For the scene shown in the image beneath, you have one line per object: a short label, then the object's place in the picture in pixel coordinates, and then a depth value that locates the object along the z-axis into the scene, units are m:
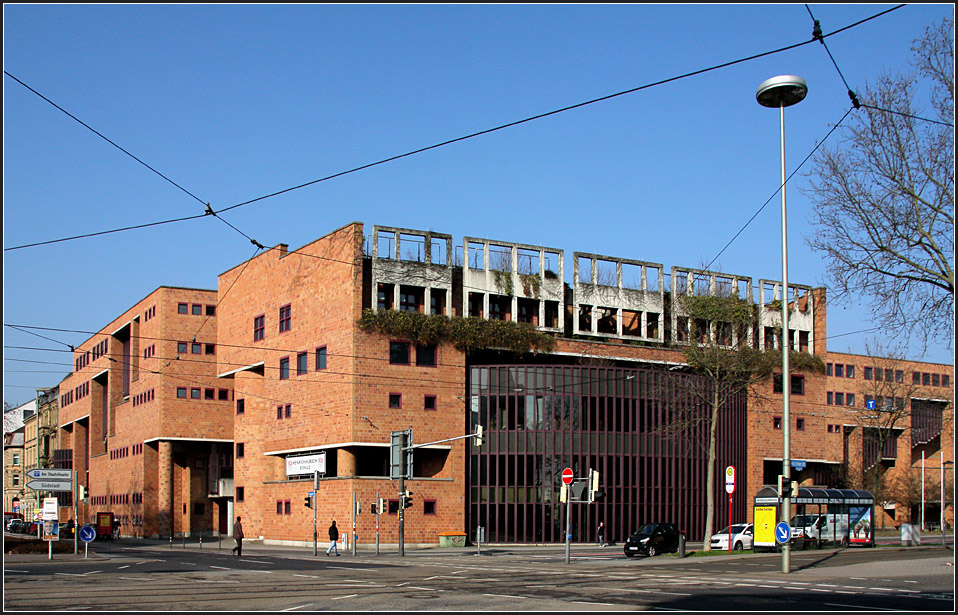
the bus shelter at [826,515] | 40.66
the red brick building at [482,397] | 50.38
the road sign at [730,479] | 34.44
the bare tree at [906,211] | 20.28
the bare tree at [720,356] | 41.94
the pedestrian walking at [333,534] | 42.44
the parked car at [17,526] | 93.69
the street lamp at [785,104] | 23.91
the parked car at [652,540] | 39.81
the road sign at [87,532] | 35.76
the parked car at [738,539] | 43.00
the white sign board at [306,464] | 51.38
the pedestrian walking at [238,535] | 38.19
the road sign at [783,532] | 24.25
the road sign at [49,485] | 37.34
